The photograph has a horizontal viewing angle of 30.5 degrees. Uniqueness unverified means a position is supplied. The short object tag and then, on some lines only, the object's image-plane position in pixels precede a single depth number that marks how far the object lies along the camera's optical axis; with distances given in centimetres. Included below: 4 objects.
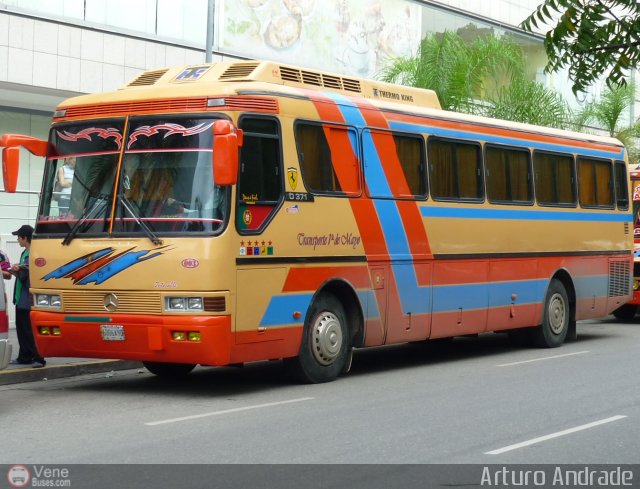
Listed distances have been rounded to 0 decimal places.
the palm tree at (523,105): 2717
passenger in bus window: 1261
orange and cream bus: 1184
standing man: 1416
